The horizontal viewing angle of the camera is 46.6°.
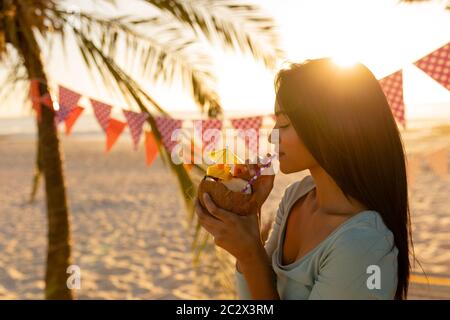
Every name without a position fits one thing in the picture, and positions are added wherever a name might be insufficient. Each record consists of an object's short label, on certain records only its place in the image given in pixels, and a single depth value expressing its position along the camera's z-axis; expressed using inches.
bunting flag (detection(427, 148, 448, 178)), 125.8
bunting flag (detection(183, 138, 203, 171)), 143.2
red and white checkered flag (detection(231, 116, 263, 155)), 147.6
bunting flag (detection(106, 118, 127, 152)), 165.2
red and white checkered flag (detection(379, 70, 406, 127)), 120.8
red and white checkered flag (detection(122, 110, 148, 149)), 149.9
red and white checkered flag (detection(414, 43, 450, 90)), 112.3
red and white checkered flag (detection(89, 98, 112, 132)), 162.4
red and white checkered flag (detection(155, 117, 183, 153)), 145.2
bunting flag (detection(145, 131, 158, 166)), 155.2
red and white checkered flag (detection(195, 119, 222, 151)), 143.6
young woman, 51.9
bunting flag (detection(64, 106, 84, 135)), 173.0
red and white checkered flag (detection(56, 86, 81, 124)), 163.5
